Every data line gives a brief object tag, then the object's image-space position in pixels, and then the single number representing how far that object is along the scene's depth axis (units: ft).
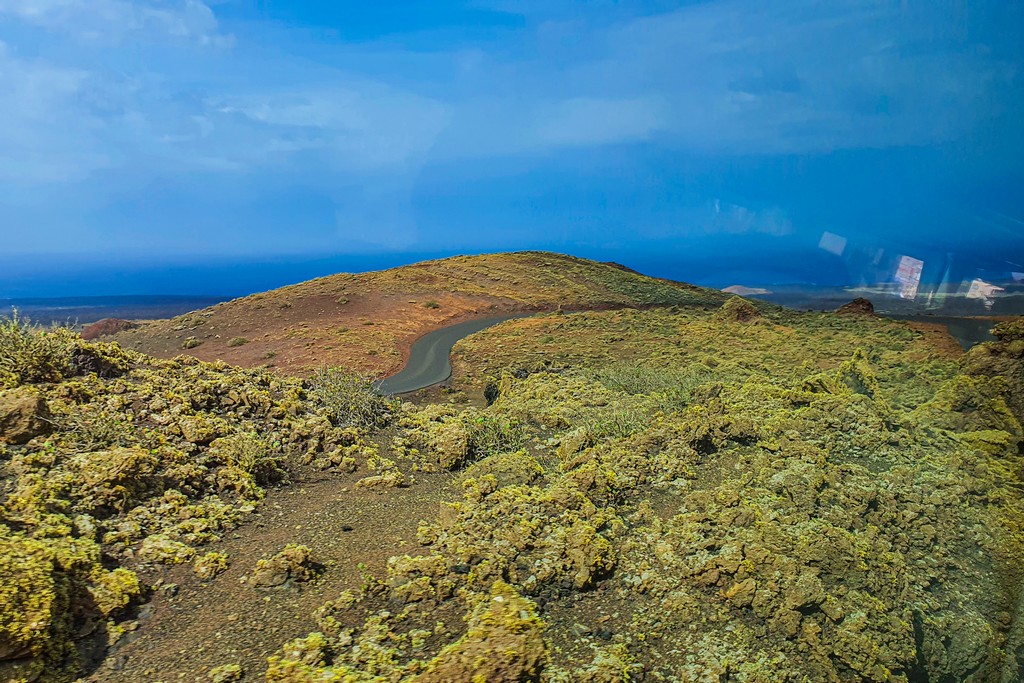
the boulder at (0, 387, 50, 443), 19.12
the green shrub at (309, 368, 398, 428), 28.40
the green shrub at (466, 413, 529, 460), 25.67
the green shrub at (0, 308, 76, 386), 23.89
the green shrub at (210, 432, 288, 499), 20.11
